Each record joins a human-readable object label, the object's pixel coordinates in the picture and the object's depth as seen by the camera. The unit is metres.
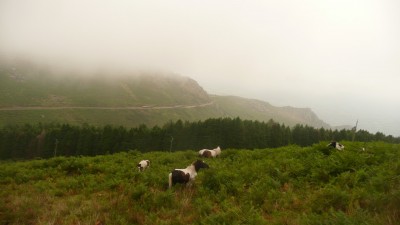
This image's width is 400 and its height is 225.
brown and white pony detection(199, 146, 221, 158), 26.31
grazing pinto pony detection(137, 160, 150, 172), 20.43
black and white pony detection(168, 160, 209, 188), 13.03
